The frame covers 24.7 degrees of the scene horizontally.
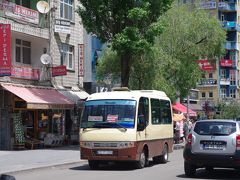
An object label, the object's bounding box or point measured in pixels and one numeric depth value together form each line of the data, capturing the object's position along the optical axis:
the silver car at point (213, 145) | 15.23
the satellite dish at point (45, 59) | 30.50
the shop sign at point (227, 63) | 92.06
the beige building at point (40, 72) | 27.67
